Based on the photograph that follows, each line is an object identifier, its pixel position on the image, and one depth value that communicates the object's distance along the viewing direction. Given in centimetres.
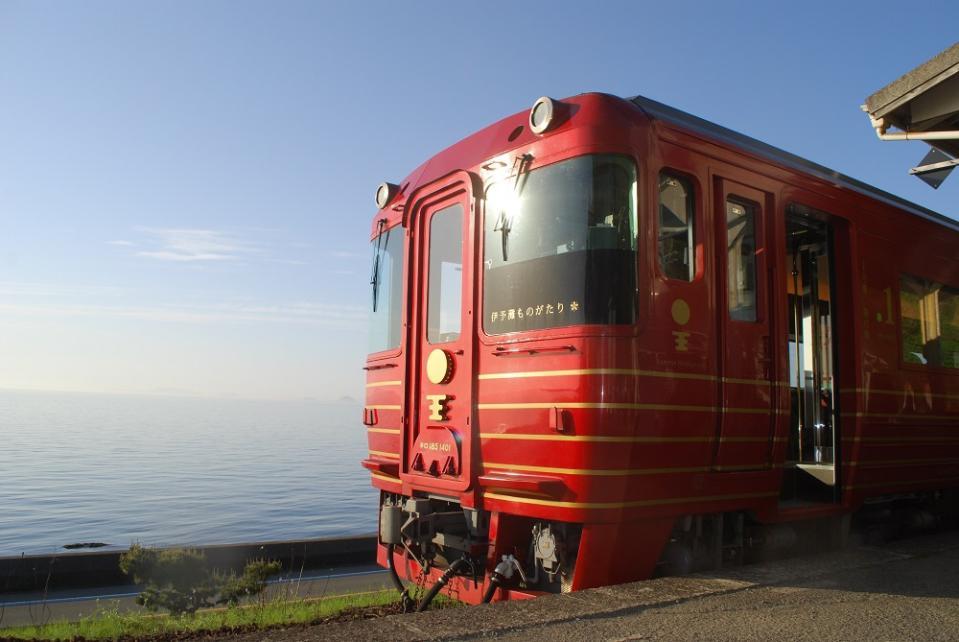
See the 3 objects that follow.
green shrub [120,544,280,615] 617
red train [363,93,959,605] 420
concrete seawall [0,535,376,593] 881
